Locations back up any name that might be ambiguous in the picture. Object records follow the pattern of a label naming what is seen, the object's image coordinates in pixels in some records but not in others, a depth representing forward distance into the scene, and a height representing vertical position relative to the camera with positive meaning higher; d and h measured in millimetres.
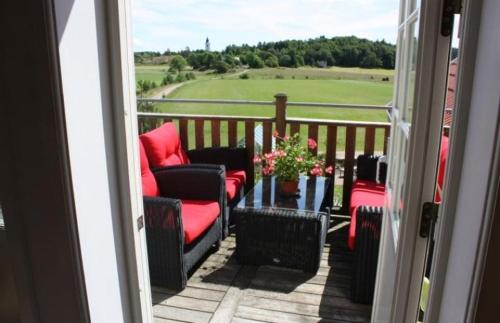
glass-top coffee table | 2670 -1135
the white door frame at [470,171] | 630 -175
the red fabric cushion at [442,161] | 1641 -392
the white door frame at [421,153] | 991 -217
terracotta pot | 3080 -928
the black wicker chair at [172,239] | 2377 -1103
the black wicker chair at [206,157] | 3201 -810
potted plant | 3082 -751
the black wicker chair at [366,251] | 2240 -1070
